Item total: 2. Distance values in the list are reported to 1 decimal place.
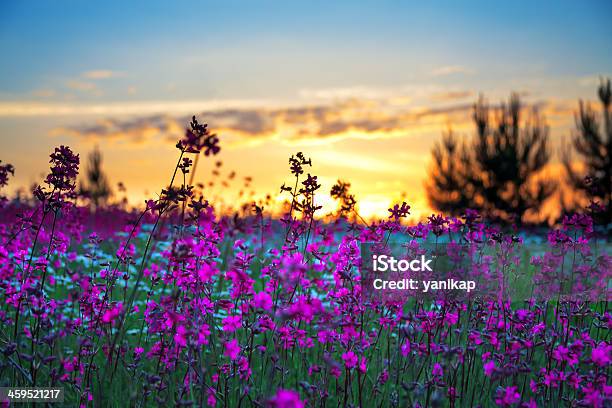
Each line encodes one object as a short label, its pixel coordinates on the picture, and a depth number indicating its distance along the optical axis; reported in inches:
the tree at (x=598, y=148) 927.7
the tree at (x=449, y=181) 1083.9
